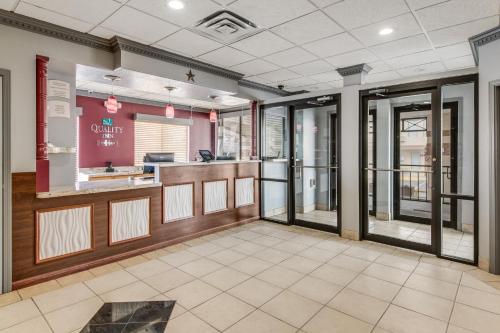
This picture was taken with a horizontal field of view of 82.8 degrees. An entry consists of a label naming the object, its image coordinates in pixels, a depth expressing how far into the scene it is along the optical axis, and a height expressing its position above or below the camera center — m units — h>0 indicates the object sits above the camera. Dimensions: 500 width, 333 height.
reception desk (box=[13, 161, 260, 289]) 3.39 -0.74
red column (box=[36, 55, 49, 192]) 3.50 +0.52
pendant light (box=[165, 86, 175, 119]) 6.34 +1.24
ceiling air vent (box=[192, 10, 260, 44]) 3.42 +1.82
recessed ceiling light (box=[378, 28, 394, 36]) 3.75 +1.81
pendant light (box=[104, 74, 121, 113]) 5.67 +1.27
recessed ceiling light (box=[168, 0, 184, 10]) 3.08 +1.80
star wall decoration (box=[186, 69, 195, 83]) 4.99 +1.61
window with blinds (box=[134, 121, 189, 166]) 8.63 +0.89
